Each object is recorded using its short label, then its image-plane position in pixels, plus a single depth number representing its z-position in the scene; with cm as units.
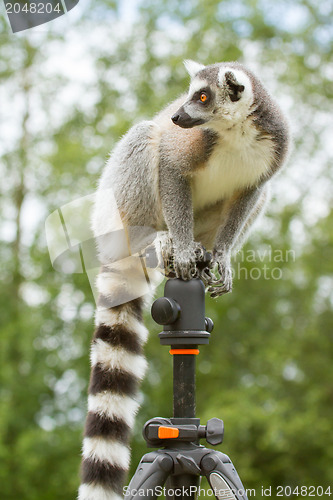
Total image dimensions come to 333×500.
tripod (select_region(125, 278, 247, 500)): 178
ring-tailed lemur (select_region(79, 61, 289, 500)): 199
